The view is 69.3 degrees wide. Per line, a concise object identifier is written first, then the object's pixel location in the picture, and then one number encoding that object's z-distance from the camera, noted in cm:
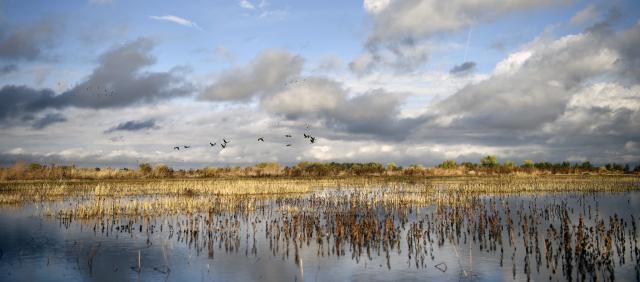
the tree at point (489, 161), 8892
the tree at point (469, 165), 7901
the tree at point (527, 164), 8559
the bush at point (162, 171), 6350
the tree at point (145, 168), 6242
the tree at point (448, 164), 8891
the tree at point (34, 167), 5557
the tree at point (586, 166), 8206
